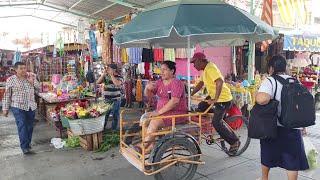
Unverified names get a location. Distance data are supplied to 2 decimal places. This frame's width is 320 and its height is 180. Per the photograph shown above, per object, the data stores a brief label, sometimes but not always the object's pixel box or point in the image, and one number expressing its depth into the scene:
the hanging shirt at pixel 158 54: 10.50
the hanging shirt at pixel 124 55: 11.02
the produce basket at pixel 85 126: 6.17
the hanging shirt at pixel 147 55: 10.46
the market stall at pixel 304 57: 9.94
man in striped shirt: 7.58
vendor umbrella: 4.00
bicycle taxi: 4.21
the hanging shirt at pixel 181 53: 10.32
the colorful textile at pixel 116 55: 10.78
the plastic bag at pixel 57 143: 6.81
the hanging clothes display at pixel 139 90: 11.56
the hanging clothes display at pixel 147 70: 11.52
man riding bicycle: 5.11
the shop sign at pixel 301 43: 9.86
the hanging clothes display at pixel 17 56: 13.48
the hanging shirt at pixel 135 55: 10.73
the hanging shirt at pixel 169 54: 10.55
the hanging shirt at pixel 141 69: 11.74
